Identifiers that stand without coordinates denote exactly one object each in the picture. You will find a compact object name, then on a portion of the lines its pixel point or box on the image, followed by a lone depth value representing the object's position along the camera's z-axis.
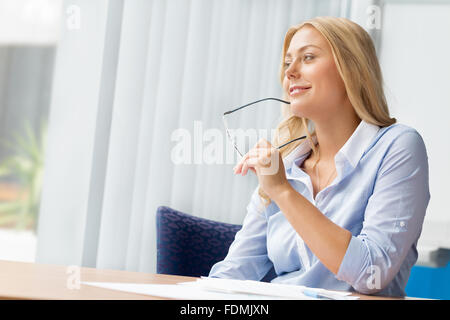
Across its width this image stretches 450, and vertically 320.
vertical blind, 2.56
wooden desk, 1.50
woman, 1.80
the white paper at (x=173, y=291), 1.57
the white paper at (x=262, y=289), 1.62
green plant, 3.34
